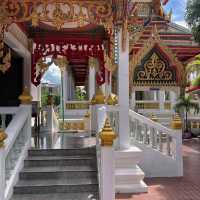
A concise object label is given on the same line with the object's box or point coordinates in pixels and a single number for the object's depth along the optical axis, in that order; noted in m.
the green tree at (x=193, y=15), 12.21
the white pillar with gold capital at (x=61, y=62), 7.81
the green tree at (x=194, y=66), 11.91
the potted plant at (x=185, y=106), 13.39
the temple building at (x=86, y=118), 4.01
